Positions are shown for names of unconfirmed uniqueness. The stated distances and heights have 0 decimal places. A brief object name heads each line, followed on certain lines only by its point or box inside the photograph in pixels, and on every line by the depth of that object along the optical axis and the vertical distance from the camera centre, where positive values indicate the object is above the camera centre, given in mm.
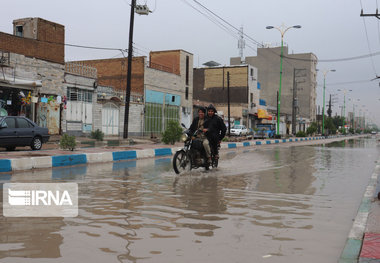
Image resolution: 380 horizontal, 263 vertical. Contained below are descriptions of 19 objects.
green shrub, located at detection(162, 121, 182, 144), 23406 -224
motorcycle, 10273 -687
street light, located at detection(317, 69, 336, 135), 72331 +10087
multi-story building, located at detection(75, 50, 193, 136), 34375 +3935
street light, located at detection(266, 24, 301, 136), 43844 +11290
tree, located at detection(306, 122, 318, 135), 65644 +218
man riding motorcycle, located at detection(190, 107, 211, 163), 10508 +43
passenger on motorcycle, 10598 +53
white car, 50312 +18
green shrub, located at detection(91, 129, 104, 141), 25167 -453
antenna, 81838 +17273
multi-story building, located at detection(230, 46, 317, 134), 90438 +12772
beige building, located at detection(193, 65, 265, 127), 64188 +6947
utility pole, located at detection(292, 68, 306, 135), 65950 +2628
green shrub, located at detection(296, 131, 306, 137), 55625 -402
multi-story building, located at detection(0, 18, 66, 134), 23016 +3450
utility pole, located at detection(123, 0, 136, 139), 23097 +4224
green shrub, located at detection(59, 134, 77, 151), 15984 -587
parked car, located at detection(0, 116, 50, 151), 16156 -267
